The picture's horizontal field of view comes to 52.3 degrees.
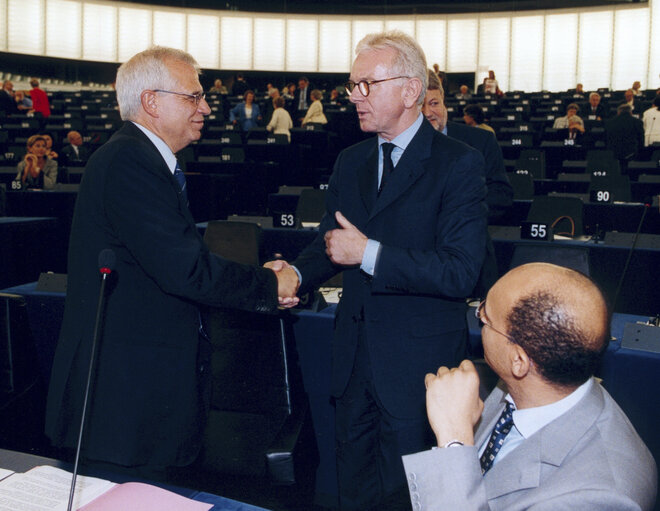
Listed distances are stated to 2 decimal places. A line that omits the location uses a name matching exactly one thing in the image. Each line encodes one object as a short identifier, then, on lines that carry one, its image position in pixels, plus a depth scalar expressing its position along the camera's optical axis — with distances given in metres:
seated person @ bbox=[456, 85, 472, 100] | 15.90
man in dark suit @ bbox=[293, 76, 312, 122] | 14.38
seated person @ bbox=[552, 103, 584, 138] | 10.12
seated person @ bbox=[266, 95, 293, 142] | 10.67
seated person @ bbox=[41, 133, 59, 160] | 7.79
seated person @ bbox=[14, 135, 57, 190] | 7.39
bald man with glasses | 1.05
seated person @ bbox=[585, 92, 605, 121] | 12.31
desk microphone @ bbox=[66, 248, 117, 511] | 1.24
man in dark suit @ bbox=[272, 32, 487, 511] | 1.69
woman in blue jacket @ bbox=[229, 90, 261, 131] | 12.09
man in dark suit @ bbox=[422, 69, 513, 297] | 3.08
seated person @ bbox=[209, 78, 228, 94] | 16.41
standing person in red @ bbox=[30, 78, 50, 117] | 13.99
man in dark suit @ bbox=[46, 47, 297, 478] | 1.58
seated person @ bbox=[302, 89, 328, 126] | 11.63
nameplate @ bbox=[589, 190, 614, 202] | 5.04
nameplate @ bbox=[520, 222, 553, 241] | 3.92
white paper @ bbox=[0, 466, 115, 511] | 1.12
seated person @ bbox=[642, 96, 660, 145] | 10.26
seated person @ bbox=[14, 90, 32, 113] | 14.33
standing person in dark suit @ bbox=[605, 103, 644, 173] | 9.35
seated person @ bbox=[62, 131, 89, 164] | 9.65
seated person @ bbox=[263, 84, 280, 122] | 12.36
